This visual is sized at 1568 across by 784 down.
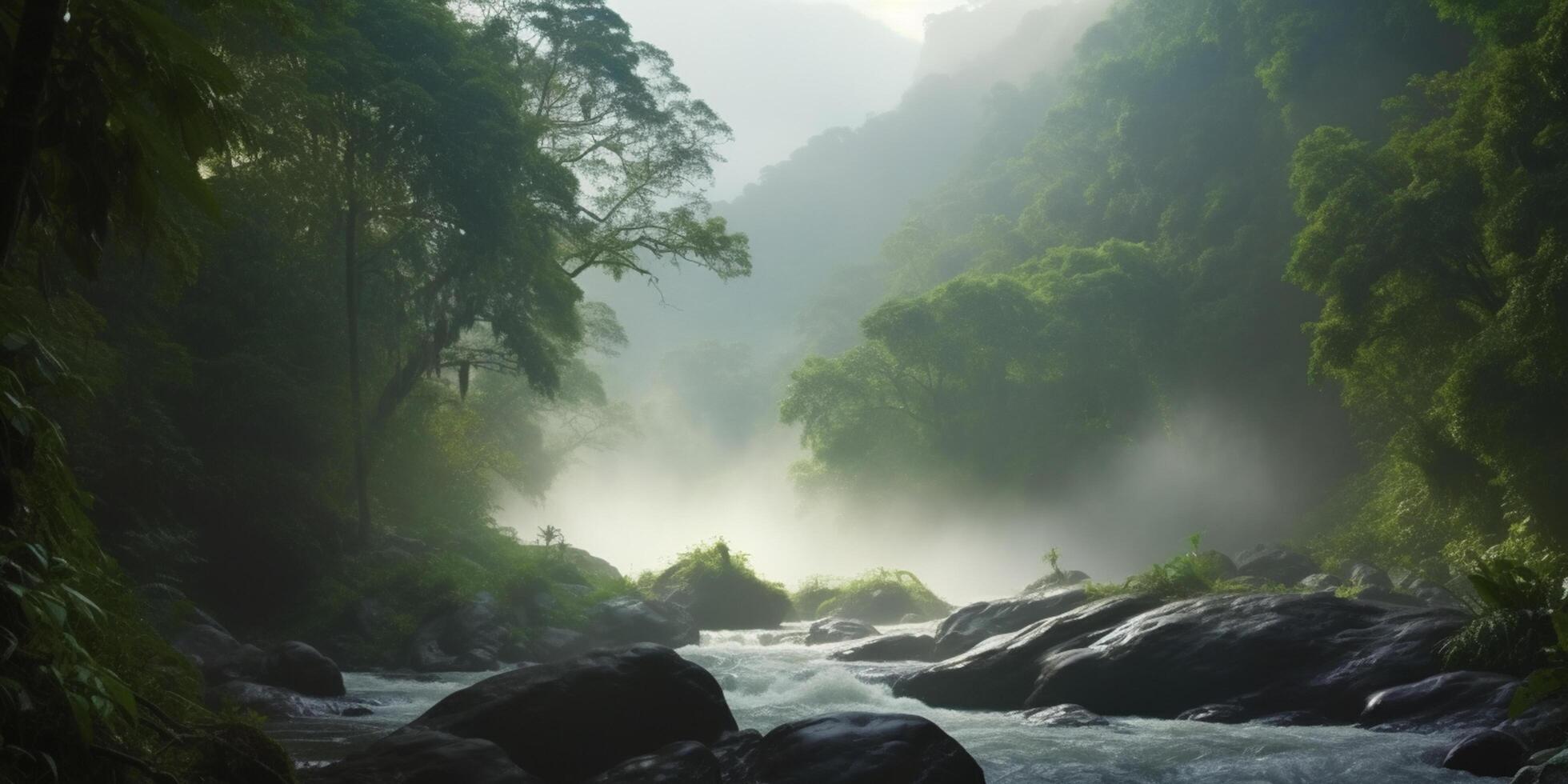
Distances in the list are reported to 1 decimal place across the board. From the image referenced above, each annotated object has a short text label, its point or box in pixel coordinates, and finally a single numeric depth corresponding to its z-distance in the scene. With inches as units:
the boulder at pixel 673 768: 296.4
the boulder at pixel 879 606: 1142.3
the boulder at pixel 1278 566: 985.5
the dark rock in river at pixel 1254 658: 428.8
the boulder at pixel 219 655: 514.6
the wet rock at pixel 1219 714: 433.7
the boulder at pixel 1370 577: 922.1
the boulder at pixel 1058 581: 957.8
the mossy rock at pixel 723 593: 1131.3
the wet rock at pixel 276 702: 438.6
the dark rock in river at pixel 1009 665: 531.8
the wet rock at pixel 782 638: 909.2
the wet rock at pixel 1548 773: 252.8
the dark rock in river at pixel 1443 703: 365.1
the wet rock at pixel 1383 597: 797.9
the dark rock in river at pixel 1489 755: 314.0
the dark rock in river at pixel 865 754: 299.4
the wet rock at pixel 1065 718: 445.1
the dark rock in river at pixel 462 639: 697.6
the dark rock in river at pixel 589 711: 328.5
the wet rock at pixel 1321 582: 887.7
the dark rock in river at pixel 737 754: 321.4
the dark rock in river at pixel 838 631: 852.6
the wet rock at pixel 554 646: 774.5
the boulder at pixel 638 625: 857.5
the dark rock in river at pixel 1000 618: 685.9
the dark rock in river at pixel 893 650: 709.3
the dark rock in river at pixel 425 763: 267.3
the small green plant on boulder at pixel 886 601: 1146.7
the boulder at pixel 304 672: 513.0
